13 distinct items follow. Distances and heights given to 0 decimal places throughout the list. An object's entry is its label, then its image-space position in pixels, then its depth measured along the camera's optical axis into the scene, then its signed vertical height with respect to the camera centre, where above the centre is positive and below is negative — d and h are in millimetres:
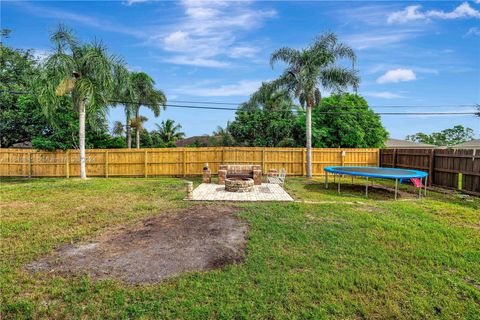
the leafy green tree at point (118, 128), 20734 +1513
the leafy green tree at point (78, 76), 11641 +3246
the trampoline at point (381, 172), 8764 -767
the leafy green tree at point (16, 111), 16609 +2250
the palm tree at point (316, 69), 13527 +4400
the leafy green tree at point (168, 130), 28109 +1944
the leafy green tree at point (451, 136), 38188 +2612
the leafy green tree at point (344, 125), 20469 +2106
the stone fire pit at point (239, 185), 9586 -1351
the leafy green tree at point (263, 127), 20688 +1874
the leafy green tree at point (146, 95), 20094 +4211
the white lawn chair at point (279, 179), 11009 -1293
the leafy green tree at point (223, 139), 21116 +838
